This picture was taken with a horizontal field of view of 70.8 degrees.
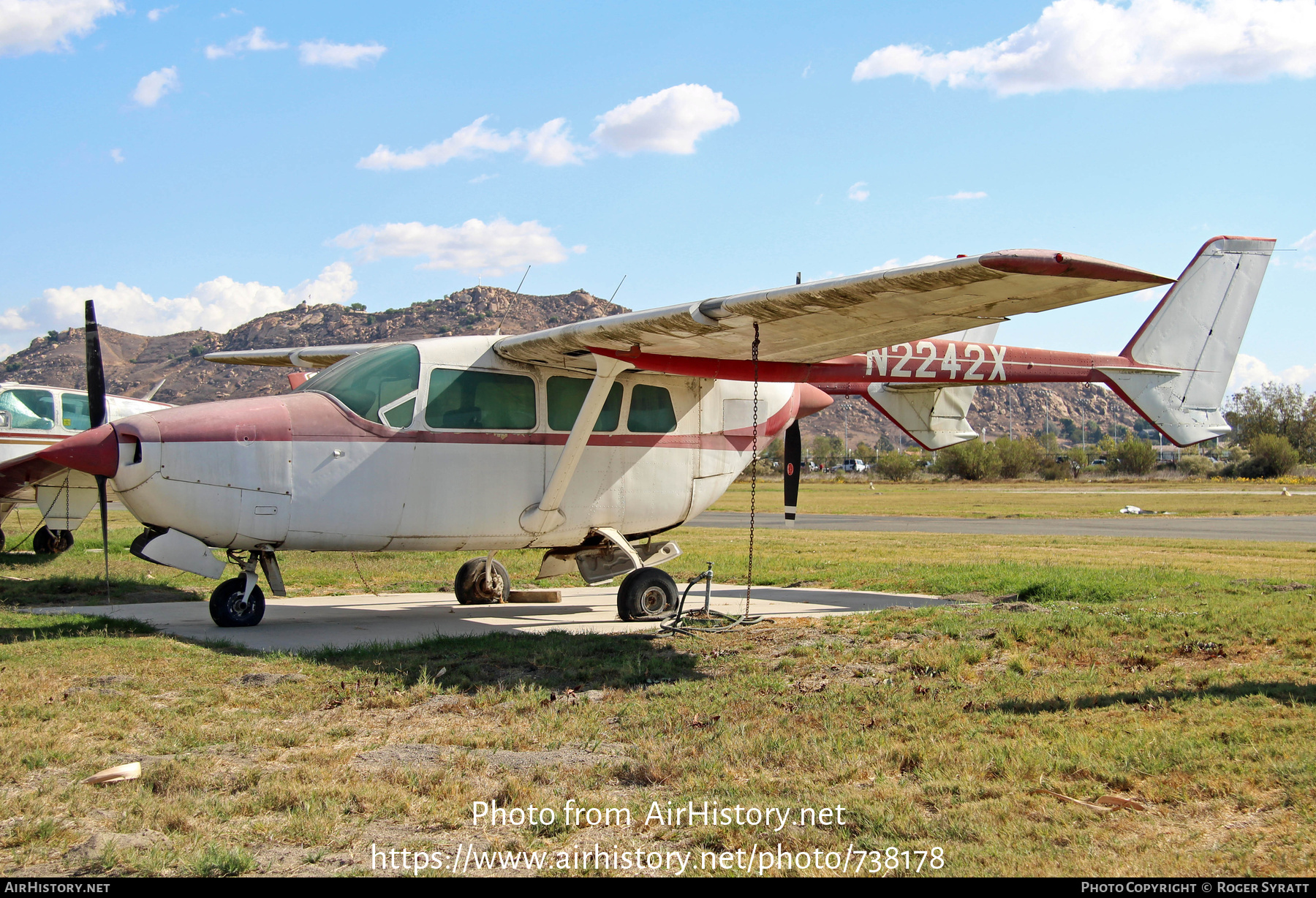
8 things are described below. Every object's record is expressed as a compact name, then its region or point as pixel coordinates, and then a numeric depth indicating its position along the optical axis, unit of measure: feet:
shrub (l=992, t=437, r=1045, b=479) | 269.03
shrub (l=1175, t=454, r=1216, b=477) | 255.09
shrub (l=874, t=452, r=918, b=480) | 273.95
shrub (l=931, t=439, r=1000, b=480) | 263.29
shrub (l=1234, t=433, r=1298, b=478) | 238.48
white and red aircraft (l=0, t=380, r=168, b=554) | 54.65
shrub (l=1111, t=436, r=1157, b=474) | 268.00
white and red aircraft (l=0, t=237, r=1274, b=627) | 27.76
